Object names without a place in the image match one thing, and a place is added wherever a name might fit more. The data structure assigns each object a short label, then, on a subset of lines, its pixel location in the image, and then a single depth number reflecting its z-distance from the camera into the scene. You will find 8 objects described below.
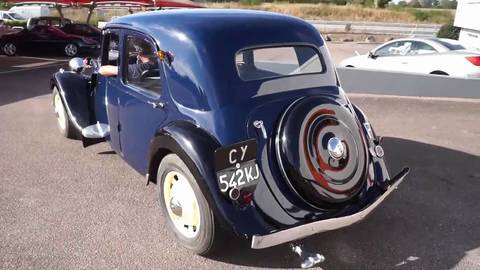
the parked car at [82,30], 17.22
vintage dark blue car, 3.01
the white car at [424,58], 9.08
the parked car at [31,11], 36.32
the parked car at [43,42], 16.77
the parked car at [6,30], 17.98
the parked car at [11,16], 35.31
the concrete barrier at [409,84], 8.62
